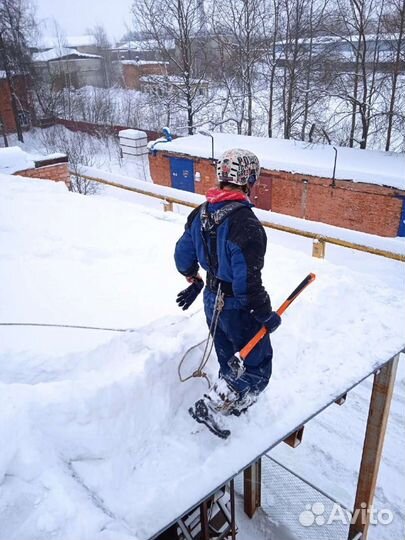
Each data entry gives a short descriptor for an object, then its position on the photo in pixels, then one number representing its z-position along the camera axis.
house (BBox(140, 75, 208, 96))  19.23
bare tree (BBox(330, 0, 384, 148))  13.93
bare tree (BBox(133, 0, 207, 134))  17.70
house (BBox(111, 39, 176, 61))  19.05
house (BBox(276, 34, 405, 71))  14.25
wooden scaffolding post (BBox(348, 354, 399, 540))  2.97
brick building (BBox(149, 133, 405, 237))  9.75
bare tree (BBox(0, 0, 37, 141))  23.58
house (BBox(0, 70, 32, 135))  25.62
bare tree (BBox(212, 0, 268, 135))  17.39
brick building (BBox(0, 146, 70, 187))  7.54
